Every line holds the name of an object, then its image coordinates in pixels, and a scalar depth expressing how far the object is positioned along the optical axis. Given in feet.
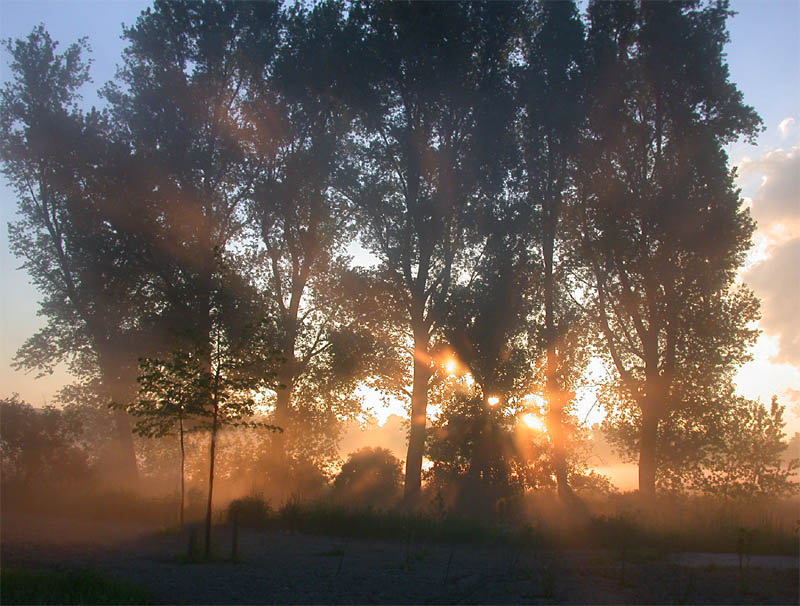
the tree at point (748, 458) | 80.84
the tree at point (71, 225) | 83.87
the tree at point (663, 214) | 81.30
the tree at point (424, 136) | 85.35
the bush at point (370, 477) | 87.35
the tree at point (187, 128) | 83.97
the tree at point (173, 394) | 47.73
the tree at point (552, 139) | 86.94
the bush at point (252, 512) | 67.21
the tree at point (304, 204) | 88.28
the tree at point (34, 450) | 82.43
